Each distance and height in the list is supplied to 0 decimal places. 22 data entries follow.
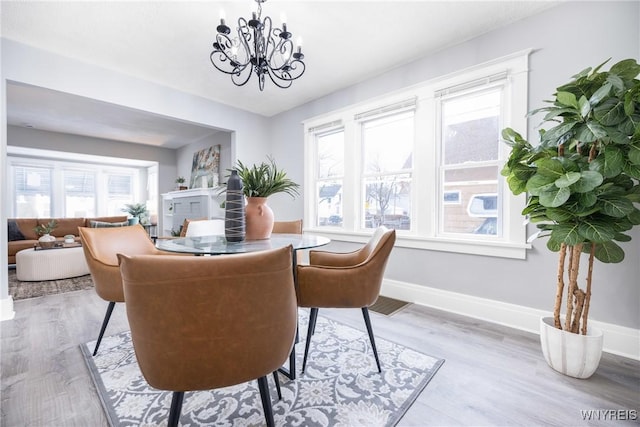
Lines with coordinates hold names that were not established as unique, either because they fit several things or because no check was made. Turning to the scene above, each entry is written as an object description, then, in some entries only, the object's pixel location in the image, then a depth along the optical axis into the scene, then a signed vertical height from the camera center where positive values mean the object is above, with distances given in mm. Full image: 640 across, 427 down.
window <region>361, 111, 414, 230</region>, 3080 +455
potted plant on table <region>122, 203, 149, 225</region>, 6691 -51
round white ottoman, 3756 -774
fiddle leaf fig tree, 1400 +205
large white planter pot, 1574 -824
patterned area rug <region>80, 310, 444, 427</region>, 1299 -982
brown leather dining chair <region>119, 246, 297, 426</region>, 828 -337
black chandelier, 1716 +1122
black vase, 1799 -20
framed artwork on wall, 5273 +847
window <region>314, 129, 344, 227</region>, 3736 +433
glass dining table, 1399 -211
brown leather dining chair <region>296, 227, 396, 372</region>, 1558 -422
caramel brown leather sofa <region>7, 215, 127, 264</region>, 4609 -401
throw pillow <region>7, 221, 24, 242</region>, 4887 -417
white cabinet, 4930 +53
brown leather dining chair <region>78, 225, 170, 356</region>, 1787 -308
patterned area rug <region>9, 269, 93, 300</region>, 3264 -999
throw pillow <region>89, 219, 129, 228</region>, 5395 -304
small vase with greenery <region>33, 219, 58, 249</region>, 4039 -446
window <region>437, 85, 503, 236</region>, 2490 +504
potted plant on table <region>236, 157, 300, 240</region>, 1925 +106
